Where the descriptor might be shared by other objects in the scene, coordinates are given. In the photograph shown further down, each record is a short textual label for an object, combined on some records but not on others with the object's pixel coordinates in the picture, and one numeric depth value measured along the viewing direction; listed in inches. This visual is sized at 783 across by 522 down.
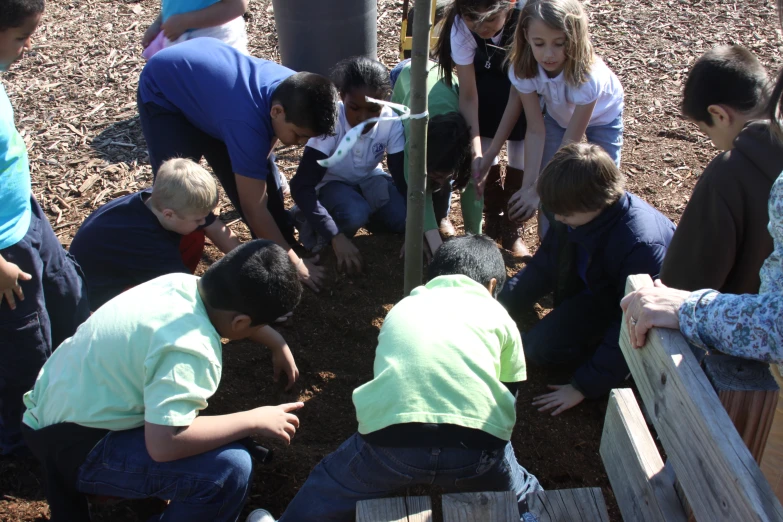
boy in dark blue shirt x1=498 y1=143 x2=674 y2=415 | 105.8
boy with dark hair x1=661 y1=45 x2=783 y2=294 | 78.6
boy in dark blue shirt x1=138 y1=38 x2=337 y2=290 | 118.6
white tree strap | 96.8
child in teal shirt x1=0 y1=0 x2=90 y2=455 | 89.4
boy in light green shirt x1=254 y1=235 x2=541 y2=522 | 77.0
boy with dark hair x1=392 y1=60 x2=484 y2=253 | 131.6
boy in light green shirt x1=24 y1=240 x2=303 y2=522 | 78.5
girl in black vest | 136.3
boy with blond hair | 109.7
